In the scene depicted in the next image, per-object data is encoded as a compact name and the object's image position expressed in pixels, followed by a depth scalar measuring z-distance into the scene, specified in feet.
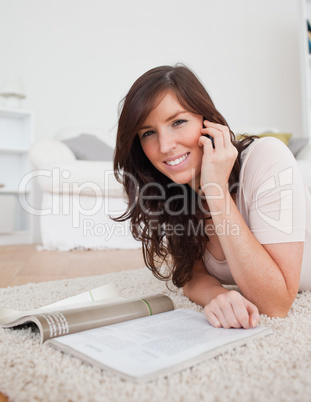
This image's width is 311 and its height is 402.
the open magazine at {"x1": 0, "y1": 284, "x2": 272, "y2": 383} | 2.13
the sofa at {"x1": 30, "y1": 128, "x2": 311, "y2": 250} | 8.85
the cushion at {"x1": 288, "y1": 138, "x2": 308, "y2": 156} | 10.24
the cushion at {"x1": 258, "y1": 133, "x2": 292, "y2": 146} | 10.62
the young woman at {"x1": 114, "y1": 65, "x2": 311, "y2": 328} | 3.10
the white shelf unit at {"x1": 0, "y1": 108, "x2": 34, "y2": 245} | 11.91
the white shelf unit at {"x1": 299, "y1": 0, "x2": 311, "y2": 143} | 14.15
